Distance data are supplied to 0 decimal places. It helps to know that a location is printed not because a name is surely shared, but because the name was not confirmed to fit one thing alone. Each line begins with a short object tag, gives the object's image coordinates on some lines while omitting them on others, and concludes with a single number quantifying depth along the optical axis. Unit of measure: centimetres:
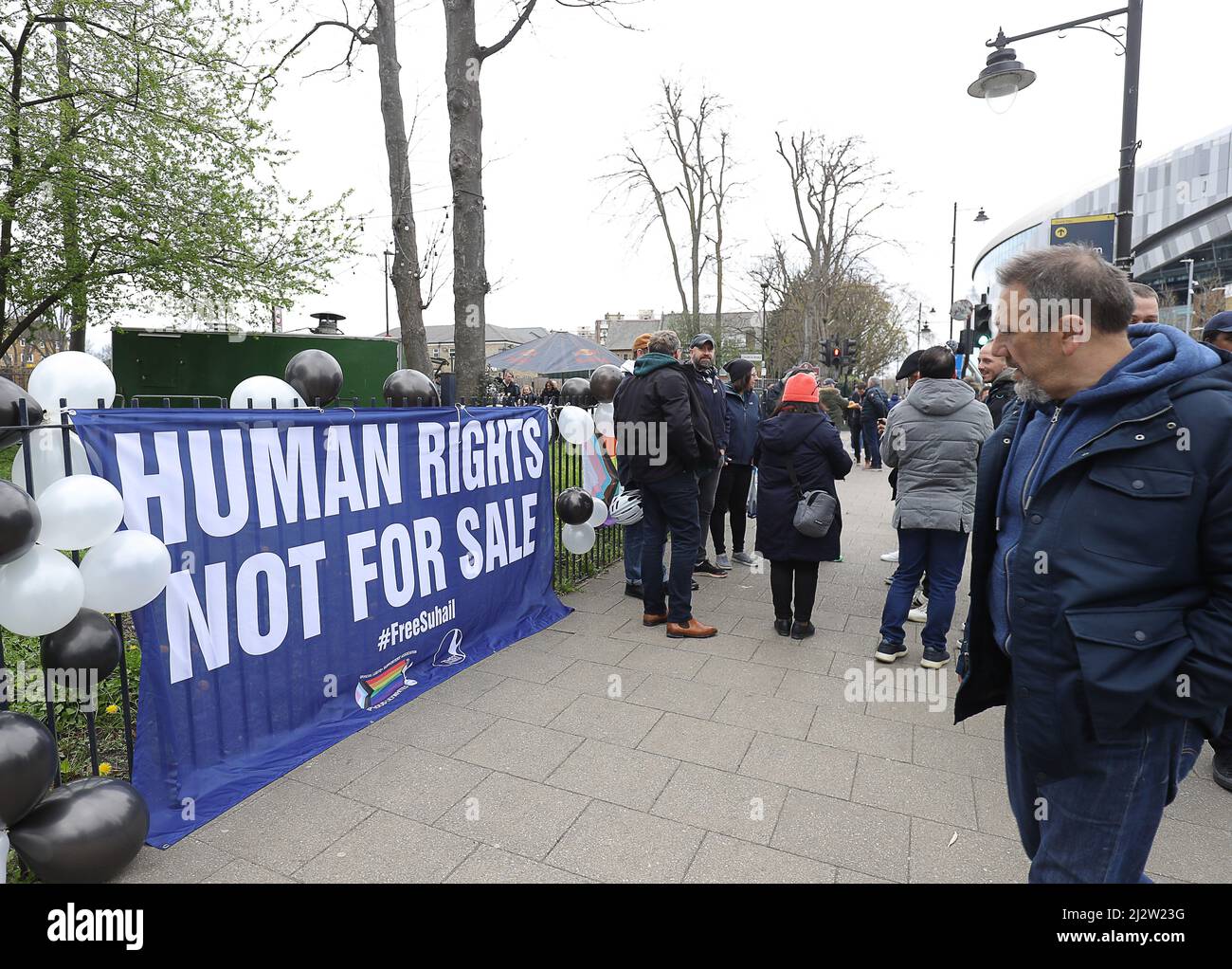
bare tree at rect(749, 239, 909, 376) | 3938
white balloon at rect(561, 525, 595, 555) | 654
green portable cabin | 1664
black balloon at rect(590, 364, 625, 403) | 707
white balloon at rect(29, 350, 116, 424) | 291
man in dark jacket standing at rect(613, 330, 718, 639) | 511
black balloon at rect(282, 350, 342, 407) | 429
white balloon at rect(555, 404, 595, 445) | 662
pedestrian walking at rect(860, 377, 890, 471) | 1454
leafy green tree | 1271
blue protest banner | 297
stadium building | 5884
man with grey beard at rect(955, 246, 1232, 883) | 155
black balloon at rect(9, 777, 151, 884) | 238
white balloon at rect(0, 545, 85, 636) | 235
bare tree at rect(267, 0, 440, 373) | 1048
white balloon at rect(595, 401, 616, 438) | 724
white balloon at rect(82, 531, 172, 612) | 258
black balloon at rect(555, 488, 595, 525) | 631
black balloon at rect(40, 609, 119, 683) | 268
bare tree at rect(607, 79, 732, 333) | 2670
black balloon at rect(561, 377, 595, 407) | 709
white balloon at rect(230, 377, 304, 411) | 392
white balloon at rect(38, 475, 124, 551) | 246
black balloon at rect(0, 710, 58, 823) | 223
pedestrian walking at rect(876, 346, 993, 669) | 457
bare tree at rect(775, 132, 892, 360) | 2922
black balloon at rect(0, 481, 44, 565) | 227
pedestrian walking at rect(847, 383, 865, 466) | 1722
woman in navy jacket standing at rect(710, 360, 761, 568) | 722
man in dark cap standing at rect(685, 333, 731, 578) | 641
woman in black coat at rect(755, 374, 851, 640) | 504
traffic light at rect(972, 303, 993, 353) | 735
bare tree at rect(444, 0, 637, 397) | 764
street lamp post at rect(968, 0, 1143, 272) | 679
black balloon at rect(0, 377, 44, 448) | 258
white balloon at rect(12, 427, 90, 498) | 275
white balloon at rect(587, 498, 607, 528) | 660
